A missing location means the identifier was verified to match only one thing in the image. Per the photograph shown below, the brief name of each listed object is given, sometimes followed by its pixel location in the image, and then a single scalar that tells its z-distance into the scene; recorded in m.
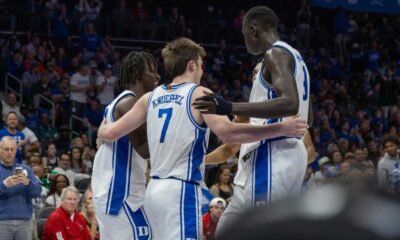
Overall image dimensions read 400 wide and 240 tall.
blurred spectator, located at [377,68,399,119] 21.36
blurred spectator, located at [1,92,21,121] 14.99
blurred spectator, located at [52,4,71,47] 19.33
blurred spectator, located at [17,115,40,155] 12.44
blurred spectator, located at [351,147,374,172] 13.49
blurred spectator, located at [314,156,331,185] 12.60
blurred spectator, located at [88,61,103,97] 17.41
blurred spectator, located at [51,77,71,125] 16.29
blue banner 23.22
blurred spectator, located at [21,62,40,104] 16.70
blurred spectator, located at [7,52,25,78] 17.41
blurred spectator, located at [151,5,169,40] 21.36
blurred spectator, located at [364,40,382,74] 24.03
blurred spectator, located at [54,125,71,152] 15.02
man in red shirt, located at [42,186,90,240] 9.08
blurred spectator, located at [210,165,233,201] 11.48
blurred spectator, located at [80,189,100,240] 9.79
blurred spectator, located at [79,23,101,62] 19.38
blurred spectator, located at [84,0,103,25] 20.38
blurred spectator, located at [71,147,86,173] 13.03
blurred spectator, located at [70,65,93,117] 16.91
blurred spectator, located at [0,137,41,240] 8.81
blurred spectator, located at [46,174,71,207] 10.67
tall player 4.15
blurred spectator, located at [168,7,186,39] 21.67
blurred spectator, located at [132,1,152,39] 21.17
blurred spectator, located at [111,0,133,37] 20.92
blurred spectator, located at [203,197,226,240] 9.35
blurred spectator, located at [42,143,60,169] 12.96
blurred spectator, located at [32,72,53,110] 16.48
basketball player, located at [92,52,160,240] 5.10
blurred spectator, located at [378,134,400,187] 10.53
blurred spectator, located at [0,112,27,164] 11.92
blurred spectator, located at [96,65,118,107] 17.43
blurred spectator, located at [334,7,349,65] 24.85
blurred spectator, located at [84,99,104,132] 16.56
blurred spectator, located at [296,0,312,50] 24.00
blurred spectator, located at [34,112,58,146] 14.93
